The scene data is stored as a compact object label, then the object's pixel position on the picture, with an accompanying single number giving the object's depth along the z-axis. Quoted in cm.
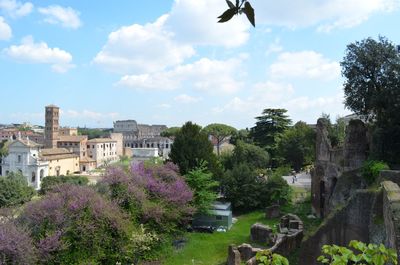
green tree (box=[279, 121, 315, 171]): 4259
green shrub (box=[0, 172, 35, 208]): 3481
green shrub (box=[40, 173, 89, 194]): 4325
